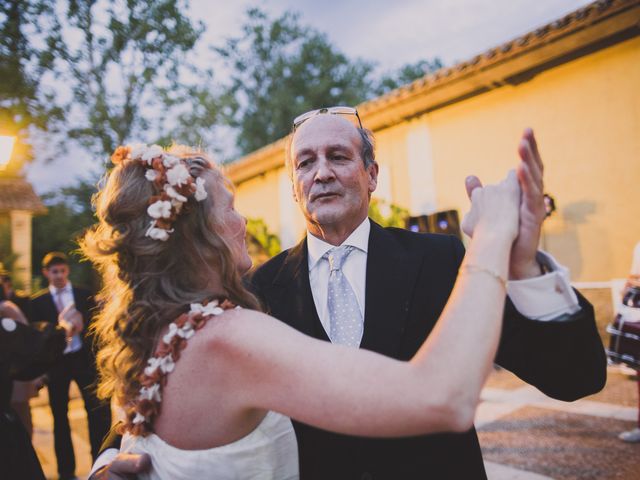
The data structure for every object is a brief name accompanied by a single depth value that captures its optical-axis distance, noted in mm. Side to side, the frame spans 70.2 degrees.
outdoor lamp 4184
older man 1247
